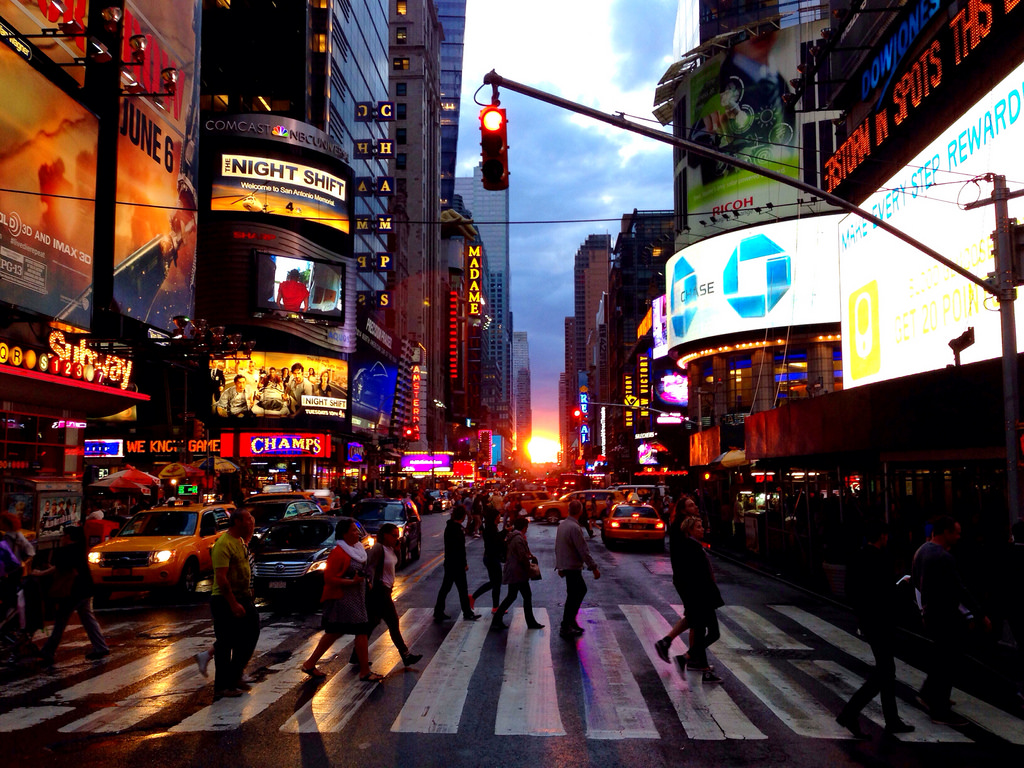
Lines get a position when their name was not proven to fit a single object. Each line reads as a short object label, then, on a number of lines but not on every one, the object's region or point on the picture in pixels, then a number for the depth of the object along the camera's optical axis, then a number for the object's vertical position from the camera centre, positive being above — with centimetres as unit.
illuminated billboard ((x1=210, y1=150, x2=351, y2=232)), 5038 +1625
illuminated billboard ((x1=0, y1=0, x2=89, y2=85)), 2011 +1064
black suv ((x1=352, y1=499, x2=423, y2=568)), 2198 -190
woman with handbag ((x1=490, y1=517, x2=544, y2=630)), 1270 -188
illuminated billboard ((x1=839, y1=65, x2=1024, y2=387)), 1603 +442
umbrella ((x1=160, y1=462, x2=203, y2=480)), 2908 -79
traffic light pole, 950 +263
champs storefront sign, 5006 +22
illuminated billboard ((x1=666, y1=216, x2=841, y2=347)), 5081 +1062
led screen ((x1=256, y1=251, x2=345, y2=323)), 5031 +1006
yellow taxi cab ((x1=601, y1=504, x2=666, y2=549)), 2772 -265
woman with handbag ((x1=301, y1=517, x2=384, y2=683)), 923 -173
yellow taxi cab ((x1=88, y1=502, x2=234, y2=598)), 1554 -193
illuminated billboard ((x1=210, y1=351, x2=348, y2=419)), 5038 +381
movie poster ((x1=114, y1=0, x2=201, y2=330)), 2672 +937
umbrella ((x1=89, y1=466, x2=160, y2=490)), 2314 -88
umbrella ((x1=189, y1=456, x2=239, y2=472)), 3294 -65
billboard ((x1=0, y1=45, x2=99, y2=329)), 1917 +625
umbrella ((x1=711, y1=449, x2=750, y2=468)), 2936 -46
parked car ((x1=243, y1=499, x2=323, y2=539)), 2194 -165
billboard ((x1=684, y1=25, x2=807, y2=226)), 5772 +2338
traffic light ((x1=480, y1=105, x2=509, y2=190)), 967 +351
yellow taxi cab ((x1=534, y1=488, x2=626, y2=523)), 4275 -308
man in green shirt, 864 -166
